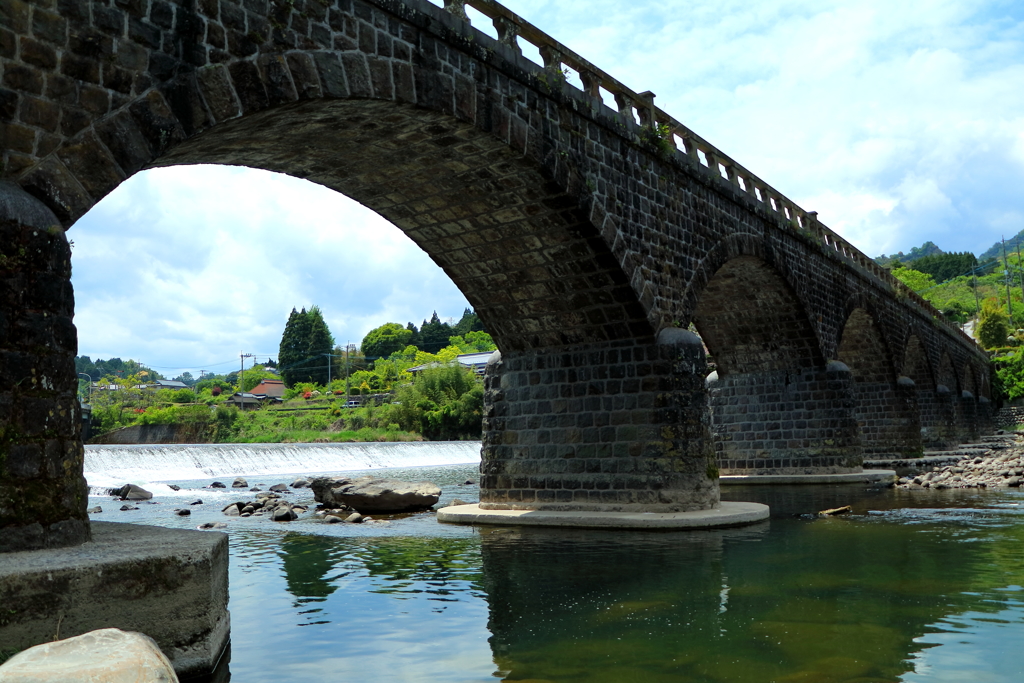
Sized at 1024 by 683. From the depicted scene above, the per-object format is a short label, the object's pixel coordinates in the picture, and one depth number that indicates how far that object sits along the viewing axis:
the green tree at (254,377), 116.00
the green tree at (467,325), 123.27
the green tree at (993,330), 69.44
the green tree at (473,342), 109.88
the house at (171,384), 118.12
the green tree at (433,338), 114.31
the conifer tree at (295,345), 94.38
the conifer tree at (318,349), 94.00
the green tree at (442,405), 52.00
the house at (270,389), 105.81
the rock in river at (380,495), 15.16
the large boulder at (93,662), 3.37
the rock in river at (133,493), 20.81
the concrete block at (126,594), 4.30
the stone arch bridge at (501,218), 5.94
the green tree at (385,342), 111.19
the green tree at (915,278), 109.76
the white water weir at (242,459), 26.86
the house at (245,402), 80.30
